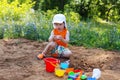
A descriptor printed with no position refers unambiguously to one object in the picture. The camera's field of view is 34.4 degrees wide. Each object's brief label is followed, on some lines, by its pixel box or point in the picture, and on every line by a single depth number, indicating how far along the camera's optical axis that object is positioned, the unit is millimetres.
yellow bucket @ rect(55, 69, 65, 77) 2699
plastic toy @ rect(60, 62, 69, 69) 2865
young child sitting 3155
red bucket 2804
